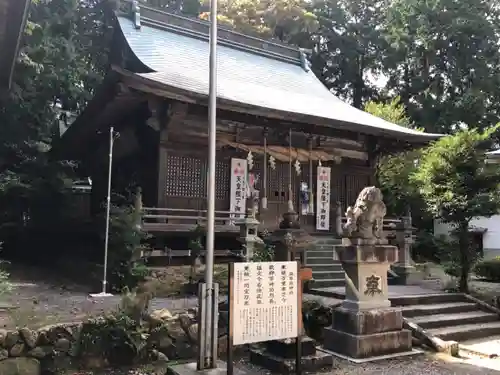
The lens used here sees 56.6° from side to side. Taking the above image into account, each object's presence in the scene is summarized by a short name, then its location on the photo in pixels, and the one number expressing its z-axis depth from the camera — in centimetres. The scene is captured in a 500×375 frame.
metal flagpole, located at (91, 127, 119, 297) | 923
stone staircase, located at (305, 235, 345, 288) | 1123
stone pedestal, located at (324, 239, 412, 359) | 717
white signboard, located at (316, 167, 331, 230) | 1498
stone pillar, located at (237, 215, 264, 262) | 923
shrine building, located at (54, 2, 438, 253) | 1184
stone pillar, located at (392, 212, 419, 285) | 1250
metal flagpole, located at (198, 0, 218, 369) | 561
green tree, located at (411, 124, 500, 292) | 1069
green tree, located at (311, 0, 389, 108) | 3062
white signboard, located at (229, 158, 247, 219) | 1334
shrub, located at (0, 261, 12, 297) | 650
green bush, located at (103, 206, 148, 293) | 964
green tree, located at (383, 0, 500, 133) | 2567
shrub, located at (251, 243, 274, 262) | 1000
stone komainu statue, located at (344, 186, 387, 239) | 739
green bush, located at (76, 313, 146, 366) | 634
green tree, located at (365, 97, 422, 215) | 1975
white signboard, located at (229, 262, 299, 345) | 550
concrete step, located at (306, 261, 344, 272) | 1184
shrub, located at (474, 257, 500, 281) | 1564
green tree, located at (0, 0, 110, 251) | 1689
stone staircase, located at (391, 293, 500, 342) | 865
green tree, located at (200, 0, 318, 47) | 2677
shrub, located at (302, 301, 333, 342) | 840
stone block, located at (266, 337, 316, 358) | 641
